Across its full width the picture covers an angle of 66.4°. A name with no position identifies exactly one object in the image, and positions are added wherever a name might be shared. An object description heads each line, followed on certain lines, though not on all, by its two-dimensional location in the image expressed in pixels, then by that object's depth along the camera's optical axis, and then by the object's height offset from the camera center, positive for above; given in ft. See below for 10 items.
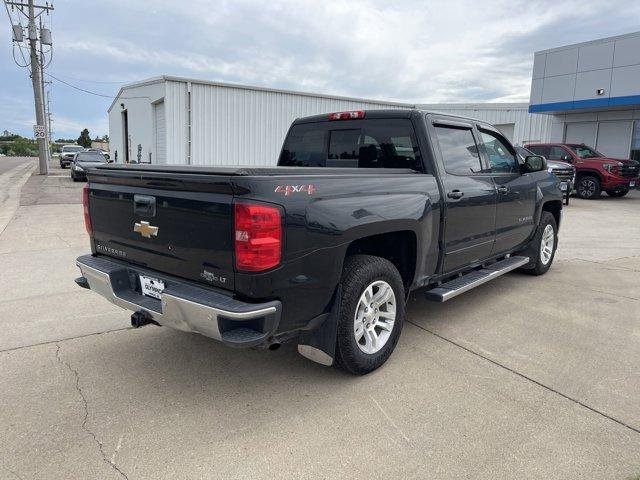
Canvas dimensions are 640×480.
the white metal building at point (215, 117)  59.93 +5.47
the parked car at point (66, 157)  118.93 -0.75
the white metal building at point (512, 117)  100.58 +10.87
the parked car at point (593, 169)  55.11 +0.43
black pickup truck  8.86 -1.55
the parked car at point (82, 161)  72.64 -0.96
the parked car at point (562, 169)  50.12 +0.23
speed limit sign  88.53 +3.76
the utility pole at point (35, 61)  89.92 +16.95
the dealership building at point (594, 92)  62.39 +10.75
